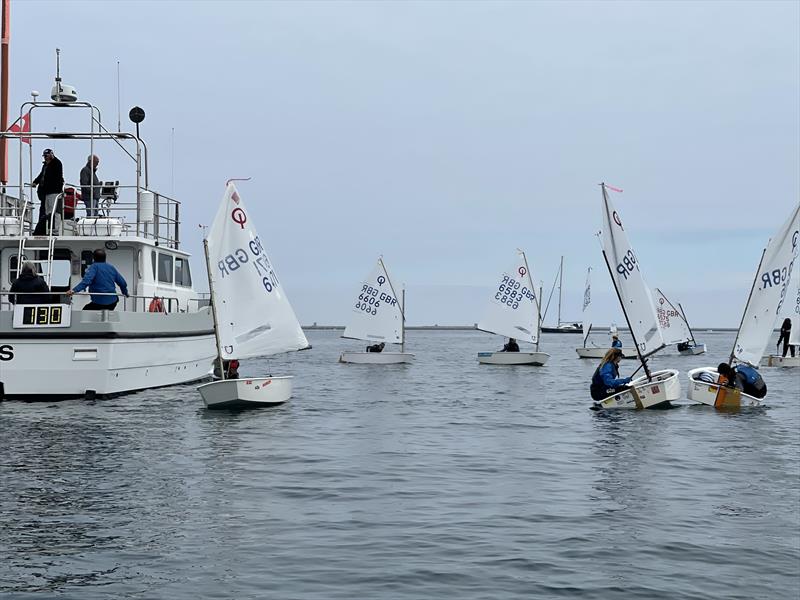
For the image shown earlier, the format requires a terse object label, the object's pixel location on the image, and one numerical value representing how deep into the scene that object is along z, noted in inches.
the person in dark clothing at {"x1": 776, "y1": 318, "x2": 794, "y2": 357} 2367.1
